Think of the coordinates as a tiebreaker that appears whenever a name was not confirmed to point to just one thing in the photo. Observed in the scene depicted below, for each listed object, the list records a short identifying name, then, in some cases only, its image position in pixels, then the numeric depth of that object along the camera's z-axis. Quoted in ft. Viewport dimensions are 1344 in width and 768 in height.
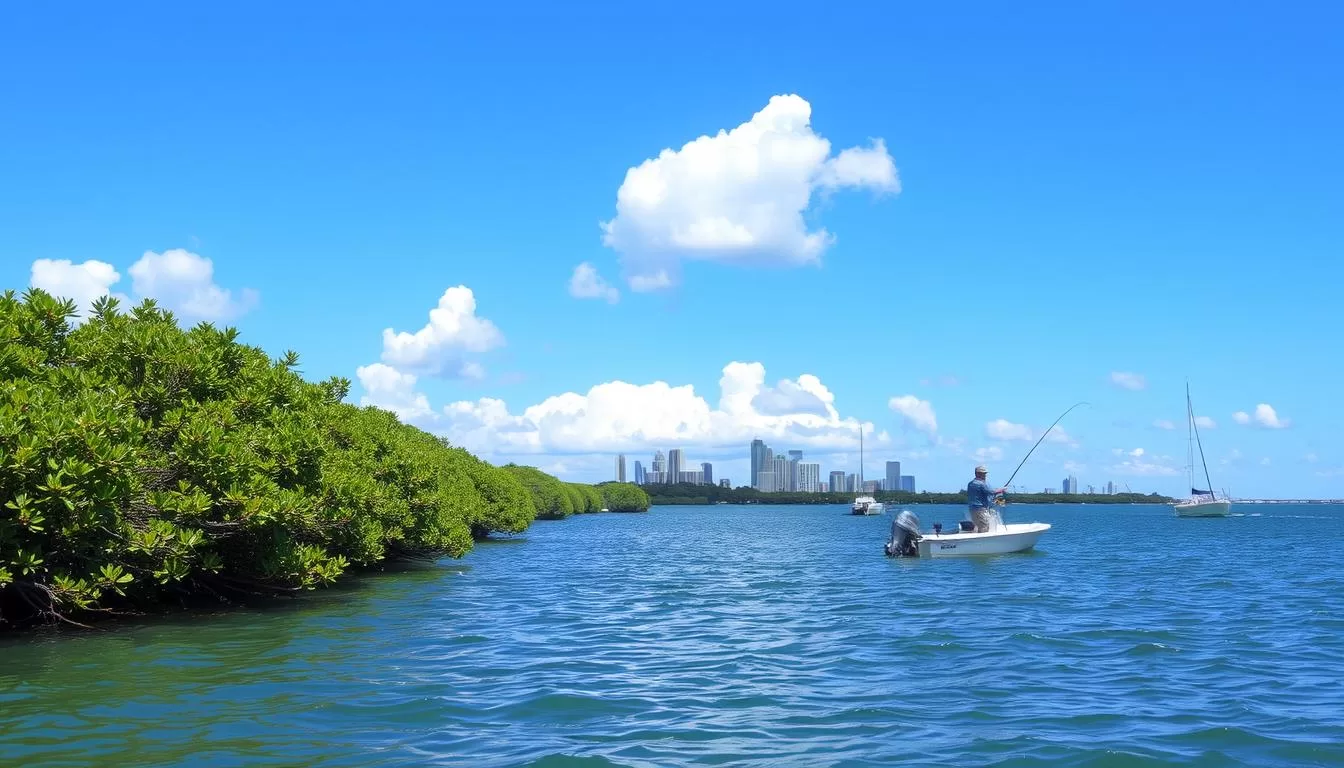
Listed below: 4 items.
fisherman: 118.47
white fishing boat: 119.55
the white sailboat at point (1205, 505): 422.08
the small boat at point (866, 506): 540.11
